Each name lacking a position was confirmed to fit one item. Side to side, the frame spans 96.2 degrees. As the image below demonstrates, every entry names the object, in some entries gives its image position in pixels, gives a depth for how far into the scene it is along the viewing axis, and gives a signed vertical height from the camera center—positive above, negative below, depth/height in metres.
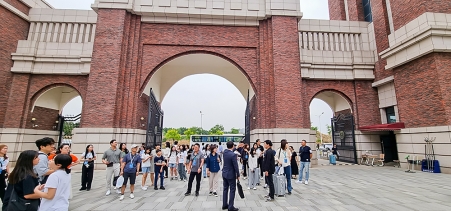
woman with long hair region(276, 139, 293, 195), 5.90 -0.66
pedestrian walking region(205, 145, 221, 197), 5.75 -0.90
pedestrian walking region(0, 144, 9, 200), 4.32 -0.74
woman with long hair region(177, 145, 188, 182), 8.28 -1.17
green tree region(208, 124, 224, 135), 67.94 +2.63
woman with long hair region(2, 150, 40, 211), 2.54 -0.59
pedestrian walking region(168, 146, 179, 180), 8.40 -0.93
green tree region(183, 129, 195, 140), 57.04 +0.82
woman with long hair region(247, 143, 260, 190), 6.82 -1.15
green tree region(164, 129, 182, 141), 53.28 +0.18
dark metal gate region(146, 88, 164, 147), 11.98 +0.71
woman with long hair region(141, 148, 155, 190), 6.79 -0.97
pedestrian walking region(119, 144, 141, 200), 5.74 -0.99
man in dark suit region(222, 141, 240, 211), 4.74 -0.87
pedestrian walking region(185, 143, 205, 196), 6.00 -0.97
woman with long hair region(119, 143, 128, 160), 6.89 -0.46
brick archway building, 10.65 +4.46
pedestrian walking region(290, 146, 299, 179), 8.17 -1.15
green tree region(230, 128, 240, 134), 74.81 +2.41
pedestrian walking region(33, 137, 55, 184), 3.64 -0.44
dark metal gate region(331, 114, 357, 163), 13.13 +0.14
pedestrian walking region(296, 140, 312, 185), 7.19 -0.72
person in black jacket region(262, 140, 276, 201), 5.39 -0.82
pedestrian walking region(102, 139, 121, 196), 6.23 -0.78
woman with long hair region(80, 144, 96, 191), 6.55 -1.12
